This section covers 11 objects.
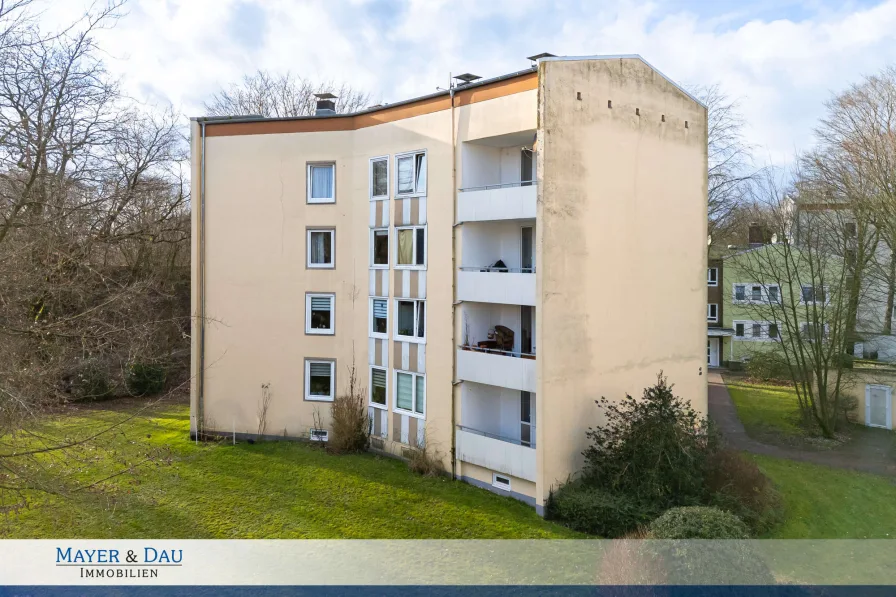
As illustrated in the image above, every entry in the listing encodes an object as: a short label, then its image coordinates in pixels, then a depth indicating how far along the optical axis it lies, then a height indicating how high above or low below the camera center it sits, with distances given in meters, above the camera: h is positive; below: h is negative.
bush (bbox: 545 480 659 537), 13.13 -4.32
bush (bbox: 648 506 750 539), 10.84 -3.77
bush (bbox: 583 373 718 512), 13.69 -3.34
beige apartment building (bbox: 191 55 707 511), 15.07 +0.97
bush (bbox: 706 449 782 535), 13.72 -4.14
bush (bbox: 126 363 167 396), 27.06 -3.41
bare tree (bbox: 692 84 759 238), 31.64 +5.43
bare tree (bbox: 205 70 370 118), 39.72 +11.88
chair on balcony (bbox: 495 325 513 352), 16.73 -0.98
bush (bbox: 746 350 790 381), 26.32 -2.95
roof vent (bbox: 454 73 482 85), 17.44 +5.84
